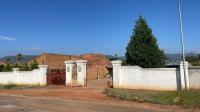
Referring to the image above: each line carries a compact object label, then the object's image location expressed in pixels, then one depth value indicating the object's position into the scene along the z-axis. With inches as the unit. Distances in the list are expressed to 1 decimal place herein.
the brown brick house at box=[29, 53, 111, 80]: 975.5
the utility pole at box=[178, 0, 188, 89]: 429.9
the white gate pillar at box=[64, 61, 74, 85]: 615.0
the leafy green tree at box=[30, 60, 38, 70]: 907.1
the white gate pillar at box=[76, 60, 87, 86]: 590.3
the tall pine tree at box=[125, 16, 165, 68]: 576.1
